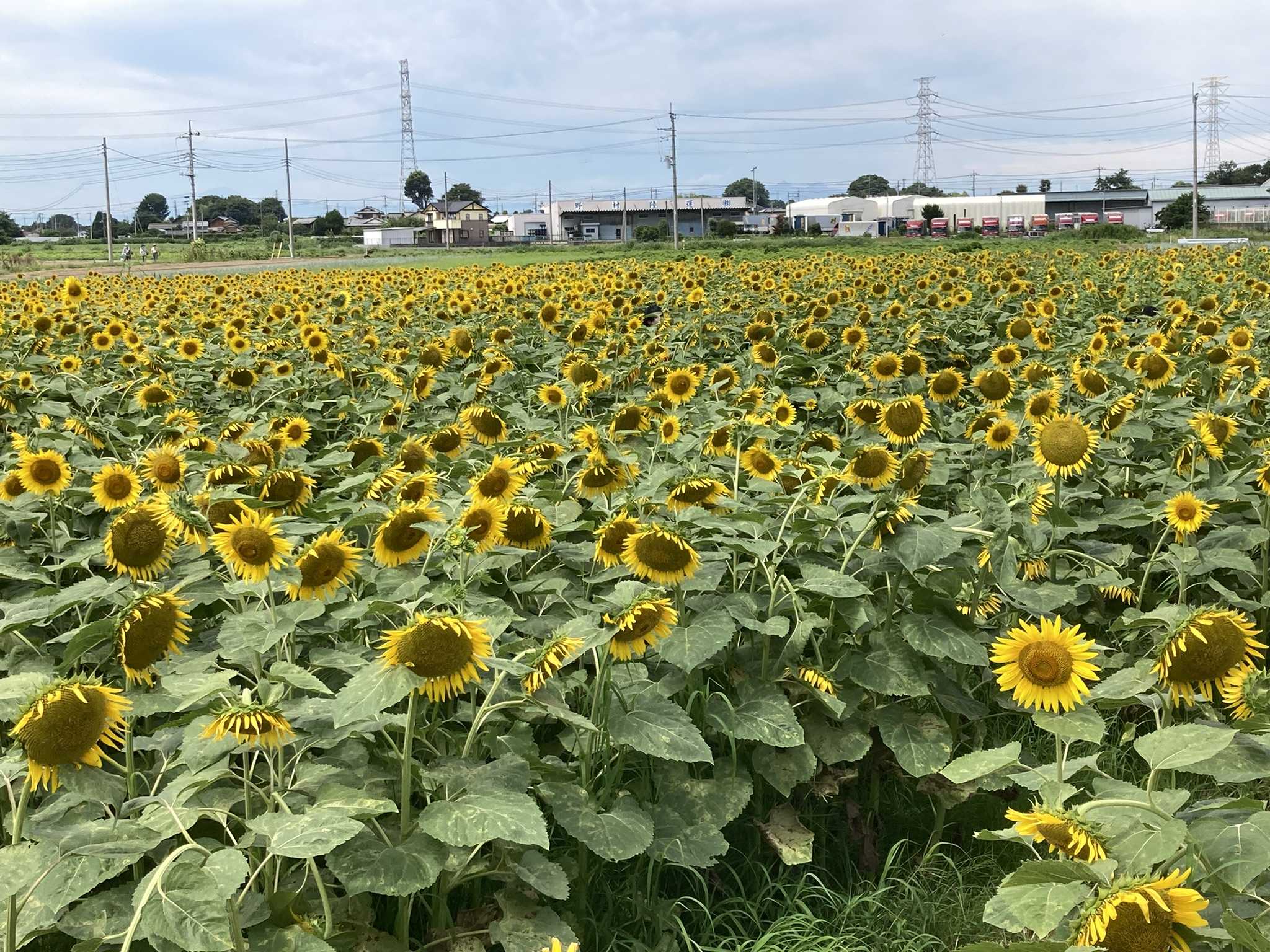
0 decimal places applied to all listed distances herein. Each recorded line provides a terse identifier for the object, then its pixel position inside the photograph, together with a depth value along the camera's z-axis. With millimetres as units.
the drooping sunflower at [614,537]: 2609
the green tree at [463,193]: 131125
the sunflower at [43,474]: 3486
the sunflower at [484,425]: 4059
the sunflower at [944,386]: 4848
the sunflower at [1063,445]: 3359
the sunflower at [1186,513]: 3205
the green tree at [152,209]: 137500
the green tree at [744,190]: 153375
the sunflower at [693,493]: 2852
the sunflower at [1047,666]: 2049
